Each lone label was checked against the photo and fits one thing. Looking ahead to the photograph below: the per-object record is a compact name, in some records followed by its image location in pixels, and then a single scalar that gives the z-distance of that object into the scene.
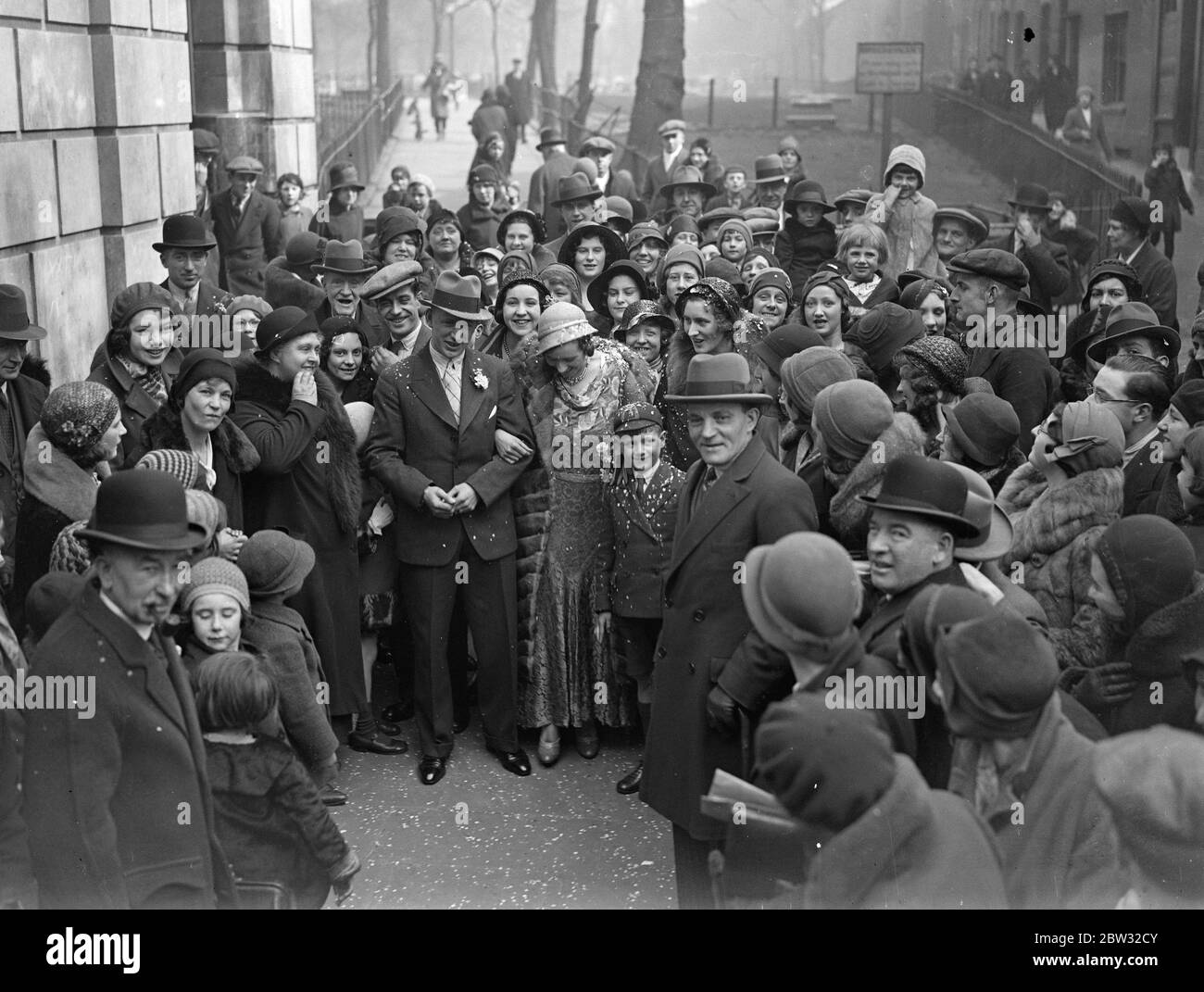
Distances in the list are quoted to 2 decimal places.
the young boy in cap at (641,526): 6.07
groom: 6.38
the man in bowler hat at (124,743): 3.45
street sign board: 15.75
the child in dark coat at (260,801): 4.19
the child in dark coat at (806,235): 10.23
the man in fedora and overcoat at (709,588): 4.71
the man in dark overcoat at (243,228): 12.32
